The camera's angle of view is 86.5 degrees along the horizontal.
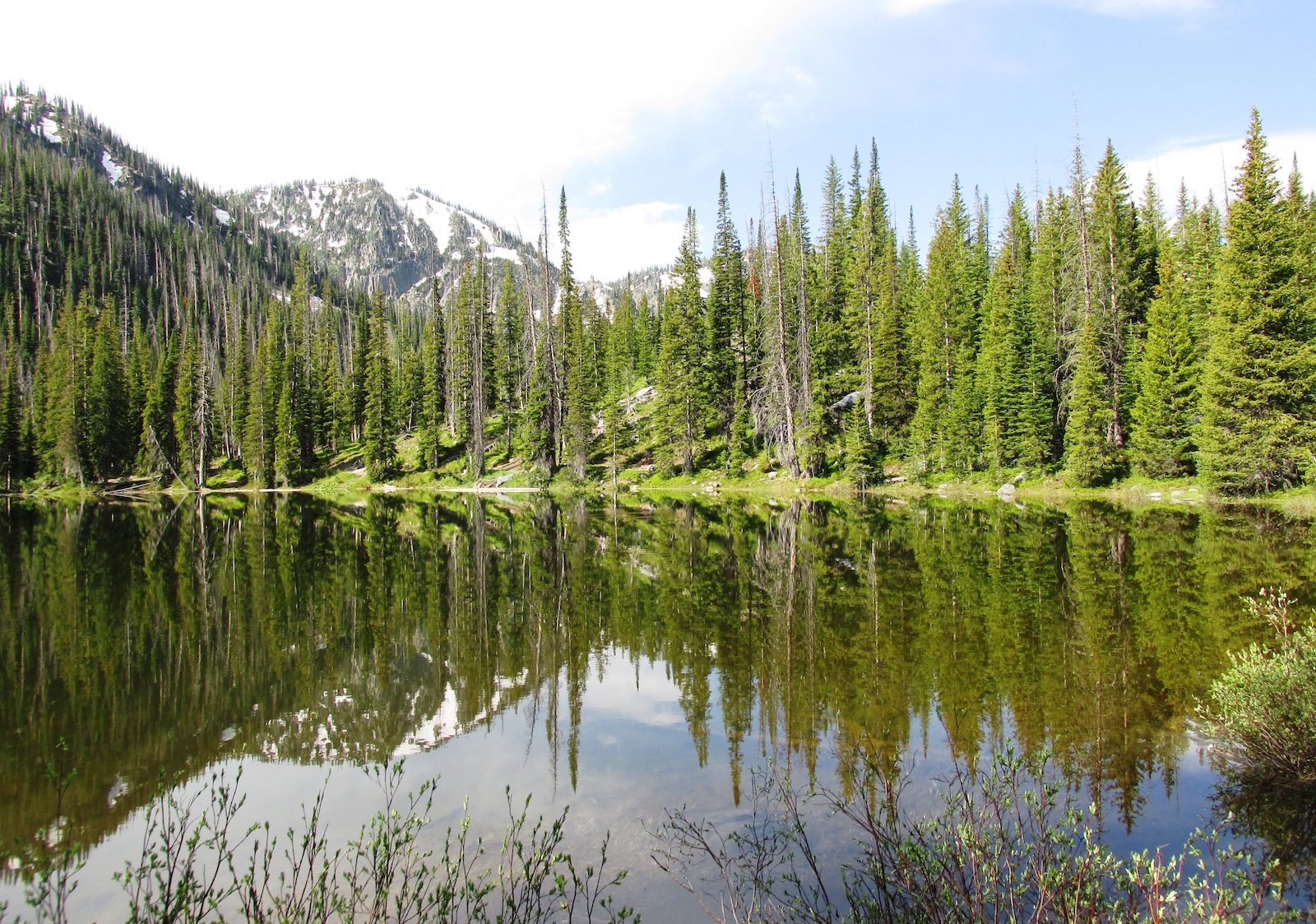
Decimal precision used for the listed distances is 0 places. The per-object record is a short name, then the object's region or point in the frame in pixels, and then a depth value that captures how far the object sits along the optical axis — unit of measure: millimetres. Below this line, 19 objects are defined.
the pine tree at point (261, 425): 66125
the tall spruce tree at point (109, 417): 67438
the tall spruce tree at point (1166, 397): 37031
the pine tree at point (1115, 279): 41938
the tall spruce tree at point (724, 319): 57906
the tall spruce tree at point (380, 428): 62500
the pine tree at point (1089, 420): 38812
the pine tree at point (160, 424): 67062
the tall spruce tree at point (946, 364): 46875
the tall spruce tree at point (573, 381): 55031
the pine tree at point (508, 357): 66062
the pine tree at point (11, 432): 67438
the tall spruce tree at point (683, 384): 54125
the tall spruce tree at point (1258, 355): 30500
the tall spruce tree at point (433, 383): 64438
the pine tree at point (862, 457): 46281
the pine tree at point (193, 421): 64562
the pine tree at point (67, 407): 65250
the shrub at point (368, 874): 4231
